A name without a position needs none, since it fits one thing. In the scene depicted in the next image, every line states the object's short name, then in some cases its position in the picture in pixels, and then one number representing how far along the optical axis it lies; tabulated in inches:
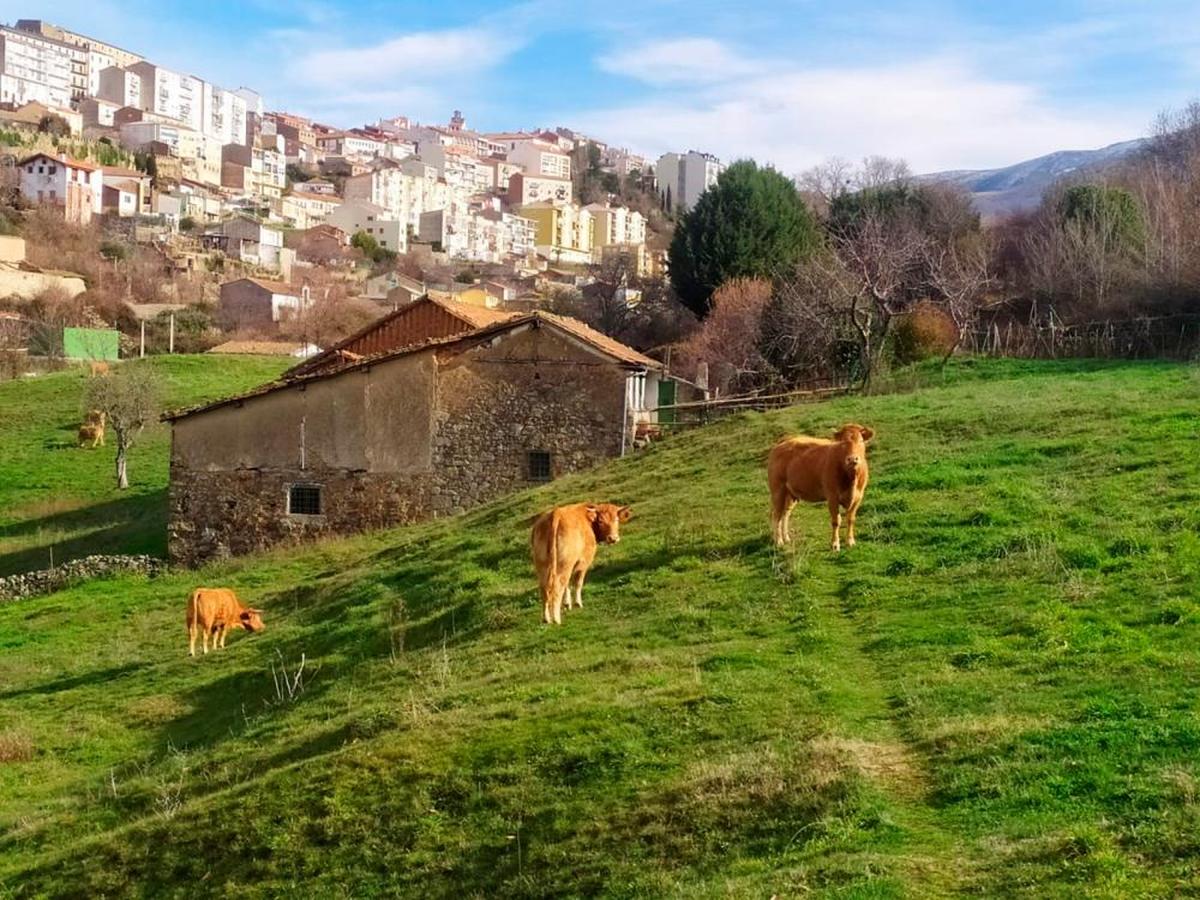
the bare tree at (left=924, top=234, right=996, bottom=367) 1689.2
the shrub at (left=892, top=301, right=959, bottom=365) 1699.1
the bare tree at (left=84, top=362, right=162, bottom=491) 1679.4
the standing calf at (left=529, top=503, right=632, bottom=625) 599.5
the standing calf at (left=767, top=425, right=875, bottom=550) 639.8
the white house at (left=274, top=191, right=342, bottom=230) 6712.6
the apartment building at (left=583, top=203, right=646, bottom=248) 7583.7
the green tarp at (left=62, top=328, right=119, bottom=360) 2903.5
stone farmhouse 1283.2
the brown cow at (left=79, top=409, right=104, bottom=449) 1940.2
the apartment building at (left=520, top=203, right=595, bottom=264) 7509.8
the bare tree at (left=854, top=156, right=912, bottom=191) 3222.2
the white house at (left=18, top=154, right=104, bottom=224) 5123.0
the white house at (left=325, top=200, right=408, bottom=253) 6527.6
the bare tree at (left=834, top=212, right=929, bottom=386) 1525.6
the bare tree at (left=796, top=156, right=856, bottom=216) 3115.2
